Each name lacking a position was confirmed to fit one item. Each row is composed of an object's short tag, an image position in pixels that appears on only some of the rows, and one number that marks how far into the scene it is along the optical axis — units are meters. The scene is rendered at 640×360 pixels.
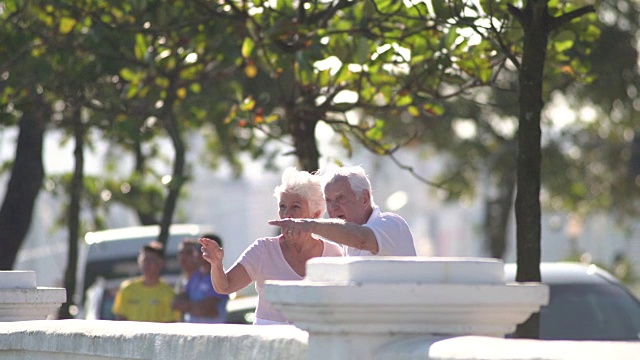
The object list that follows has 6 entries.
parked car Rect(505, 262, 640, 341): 22.95
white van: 44.28
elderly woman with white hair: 14.20
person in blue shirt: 23.70
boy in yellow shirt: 24.83
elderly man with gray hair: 12.12
